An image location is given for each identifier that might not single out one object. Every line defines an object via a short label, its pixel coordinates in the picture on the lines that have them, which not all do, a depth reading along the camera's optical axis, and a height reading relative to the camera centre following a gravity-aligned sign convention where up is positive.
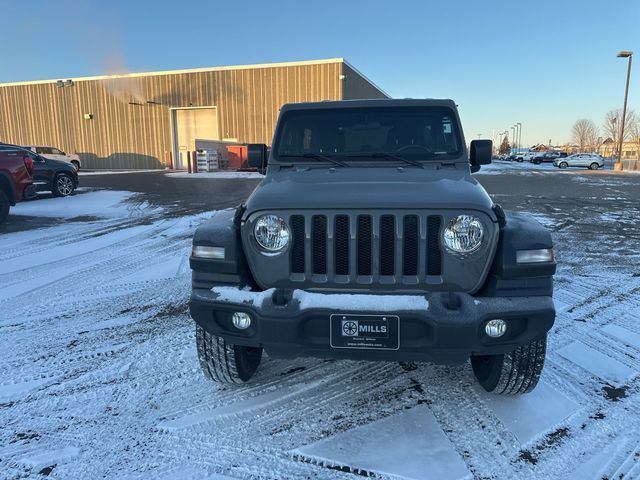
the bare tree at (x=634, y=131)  73.53 +4.62
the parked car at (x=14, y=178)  9.22 -0.33
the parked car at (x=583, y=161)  41.03 -0.12
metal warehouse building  34.50 +4.60
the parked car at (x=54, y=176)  13.46 -0.43
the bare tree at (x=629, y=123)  73.06 +5.89
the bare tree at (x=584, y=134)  94.62 +5.28
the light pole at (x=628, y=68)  31.77 +6.41
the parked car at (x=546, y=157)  55.97 +0.34
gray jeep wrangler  2.38 -0.65
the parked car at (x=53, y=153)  23.51 +0.49
